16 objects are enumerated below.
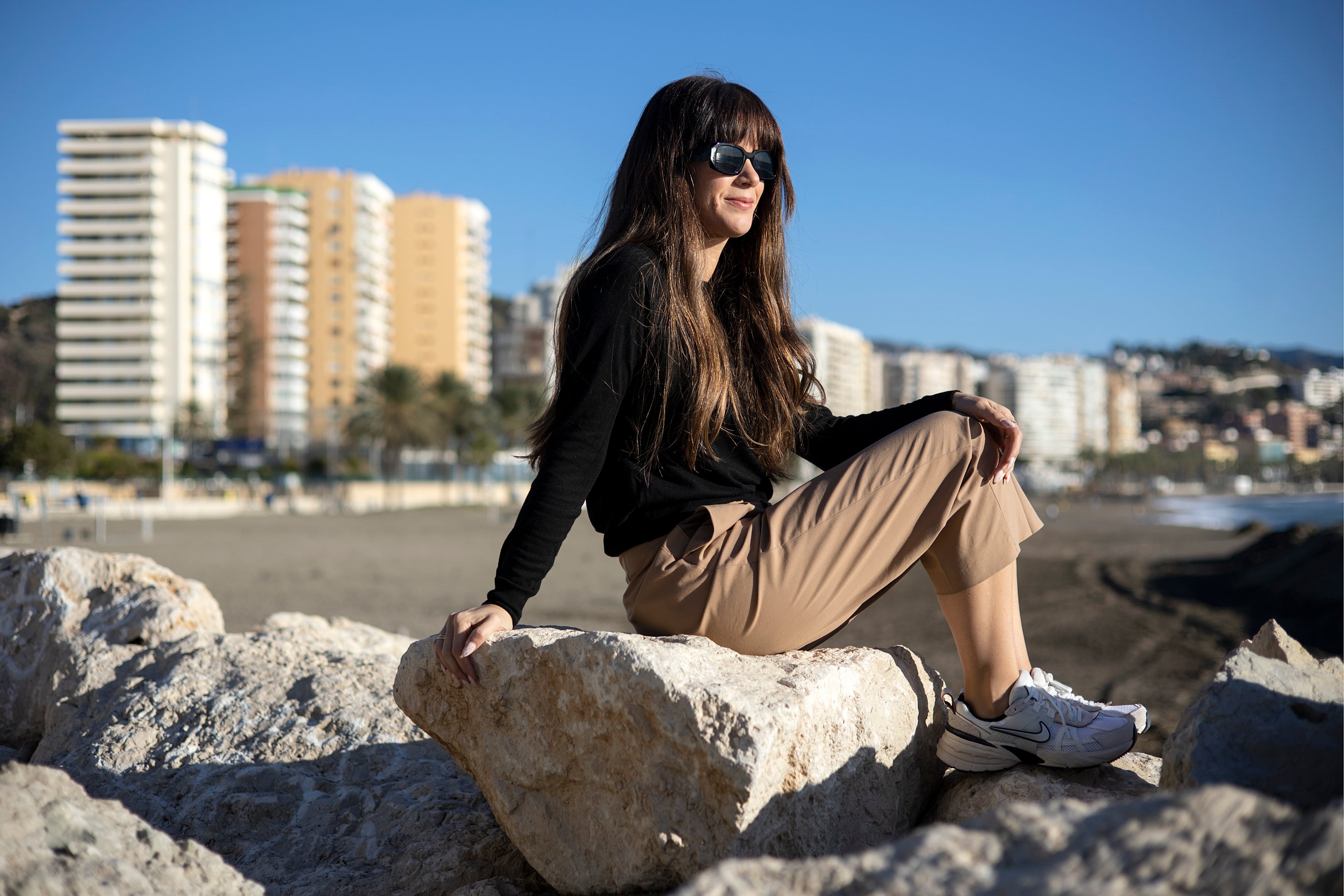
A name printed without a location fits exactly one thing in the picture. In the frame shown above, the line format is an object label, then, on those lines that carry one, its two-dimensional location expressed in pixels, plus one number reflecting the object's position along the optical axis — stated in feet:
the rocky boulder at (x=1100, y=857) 3.44
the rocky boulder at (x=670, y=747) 5.78
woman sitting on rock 6.44
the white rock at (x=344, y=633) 12.21
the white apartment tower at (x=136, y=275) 221.87
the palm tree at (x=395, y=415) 178.81
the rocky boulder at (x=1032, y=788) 6.50
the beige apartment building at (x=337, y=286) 256.32
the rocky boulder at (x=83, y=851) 5.15
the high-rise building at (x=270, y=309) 237.25
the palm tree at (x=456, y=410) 193.57
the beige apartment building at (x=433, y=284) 286.46
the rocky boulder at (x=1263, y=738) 5.14
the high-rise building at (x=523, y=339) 326.03
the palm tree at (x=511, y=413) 209.26
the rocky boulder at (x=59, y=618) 10.62
